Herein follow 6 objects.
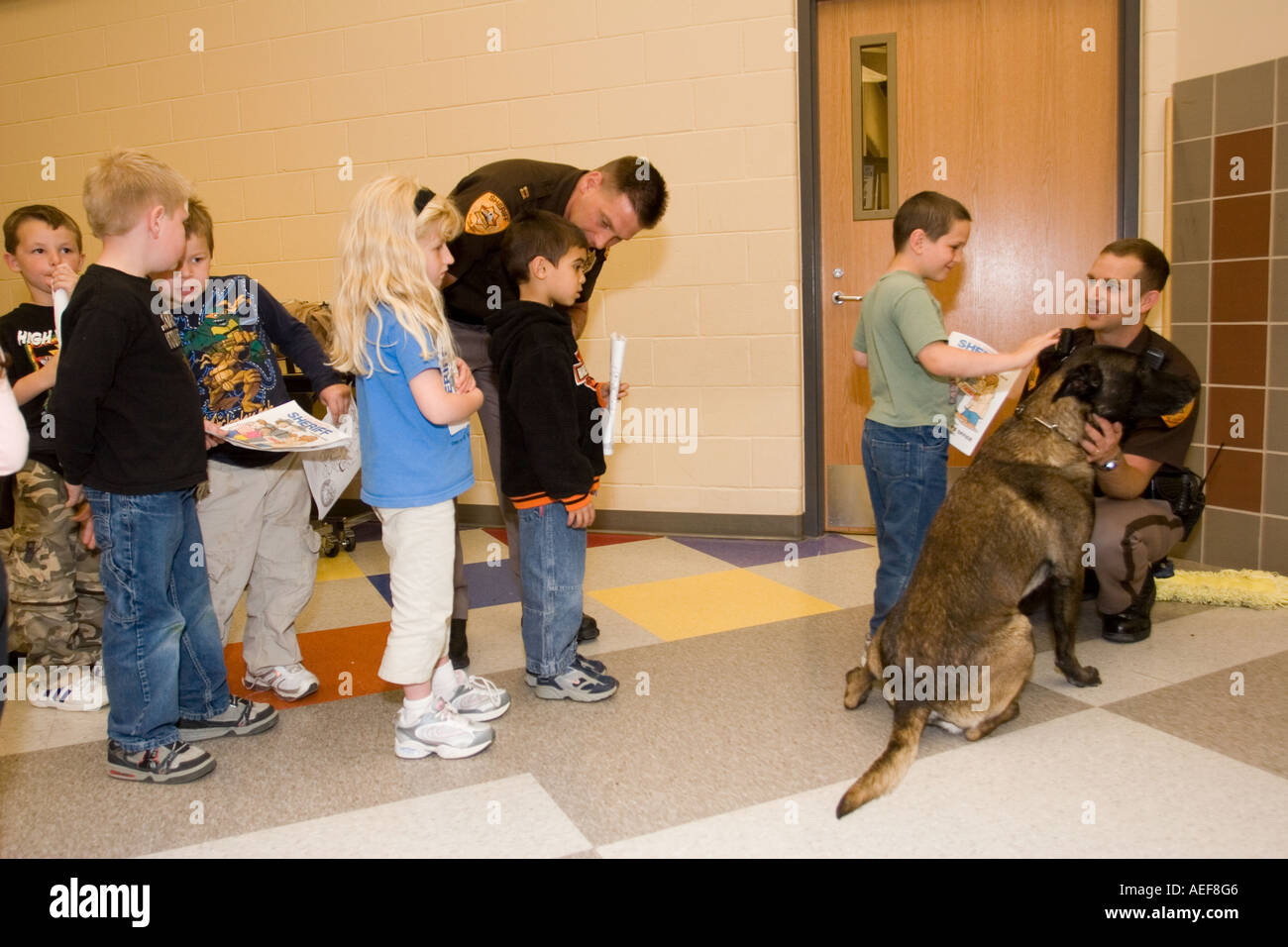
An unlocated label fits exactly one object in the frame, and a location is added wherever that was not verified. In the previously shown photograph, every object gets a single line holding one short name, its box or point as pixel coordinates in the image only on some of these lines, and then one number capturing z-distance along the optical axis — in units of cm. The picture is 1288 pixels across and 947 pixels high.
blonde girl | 218
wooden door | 400
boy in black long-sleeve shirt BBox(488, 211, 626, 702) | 240
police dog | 220
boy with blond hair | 201
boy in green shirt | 264
